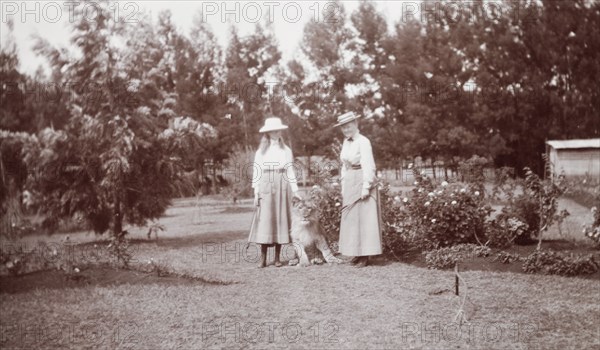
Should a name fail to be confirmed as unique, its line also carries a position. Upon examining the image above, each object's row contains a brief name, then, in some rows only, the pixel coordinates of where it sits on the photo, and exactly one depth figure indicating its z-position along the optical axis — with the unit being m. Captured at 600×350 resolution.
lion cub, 9.42
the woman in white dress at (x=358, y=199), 9.02
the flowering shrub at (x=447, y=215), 9.57
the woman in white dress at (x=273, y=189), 9.45
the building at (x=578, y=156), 27.03
